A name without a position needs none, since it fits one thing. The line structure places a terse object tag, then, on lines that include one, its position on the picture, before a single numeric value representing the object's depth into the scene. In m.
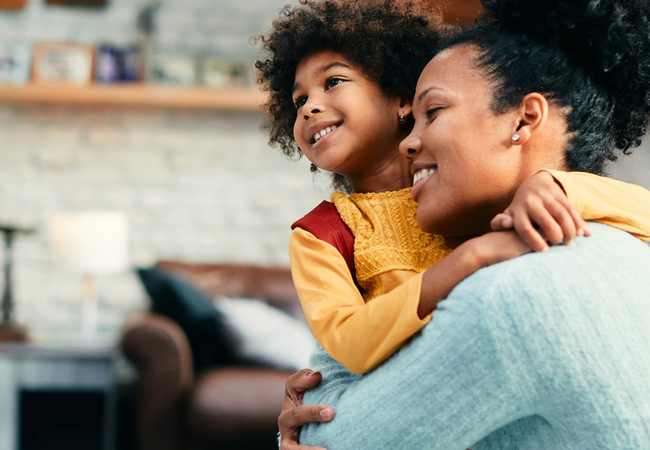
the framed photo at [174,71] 4.39
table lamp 3.68
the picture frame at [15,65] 4.29
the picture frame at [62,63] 4.30
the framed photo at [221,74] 4.43
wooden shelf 4.18
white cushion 3.15
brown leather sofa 2.89
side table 3.17
